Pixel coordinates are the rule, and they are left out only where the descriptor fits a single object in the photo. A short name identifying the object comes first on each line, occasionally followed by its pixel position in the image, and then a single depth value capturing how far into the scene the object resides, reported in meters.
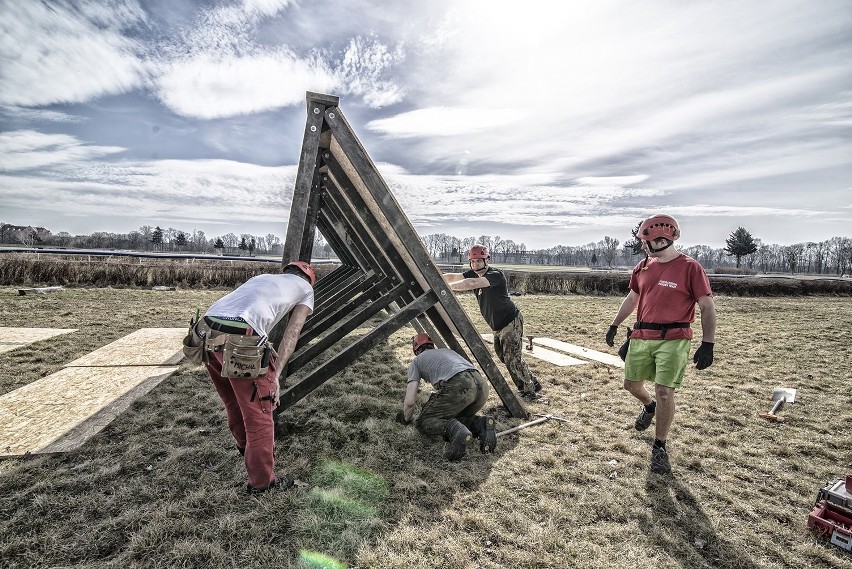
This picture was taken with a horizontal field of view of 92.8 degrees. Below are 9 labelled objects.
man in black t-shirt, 4.89
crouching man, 3.43
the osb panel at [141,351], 5.70
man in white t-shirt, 2.47
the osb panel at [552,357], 6.81
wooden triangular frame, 3.32
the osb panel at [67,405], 3.31
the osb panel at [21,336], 6.32
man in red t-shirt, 3.21
